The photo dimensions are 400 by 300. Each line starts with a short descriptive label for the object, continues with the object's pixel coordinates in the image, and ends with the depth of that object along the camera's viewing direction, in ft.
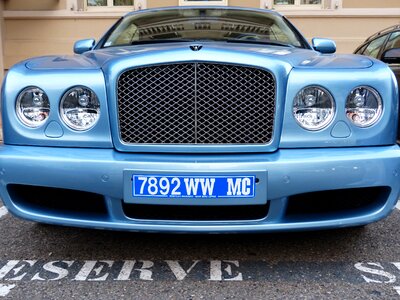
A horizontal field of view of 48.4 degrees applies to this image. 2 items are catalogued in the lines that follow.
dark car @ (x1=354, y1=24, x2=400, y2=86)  13.60
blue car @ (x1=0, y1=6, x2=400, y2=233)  6.93
